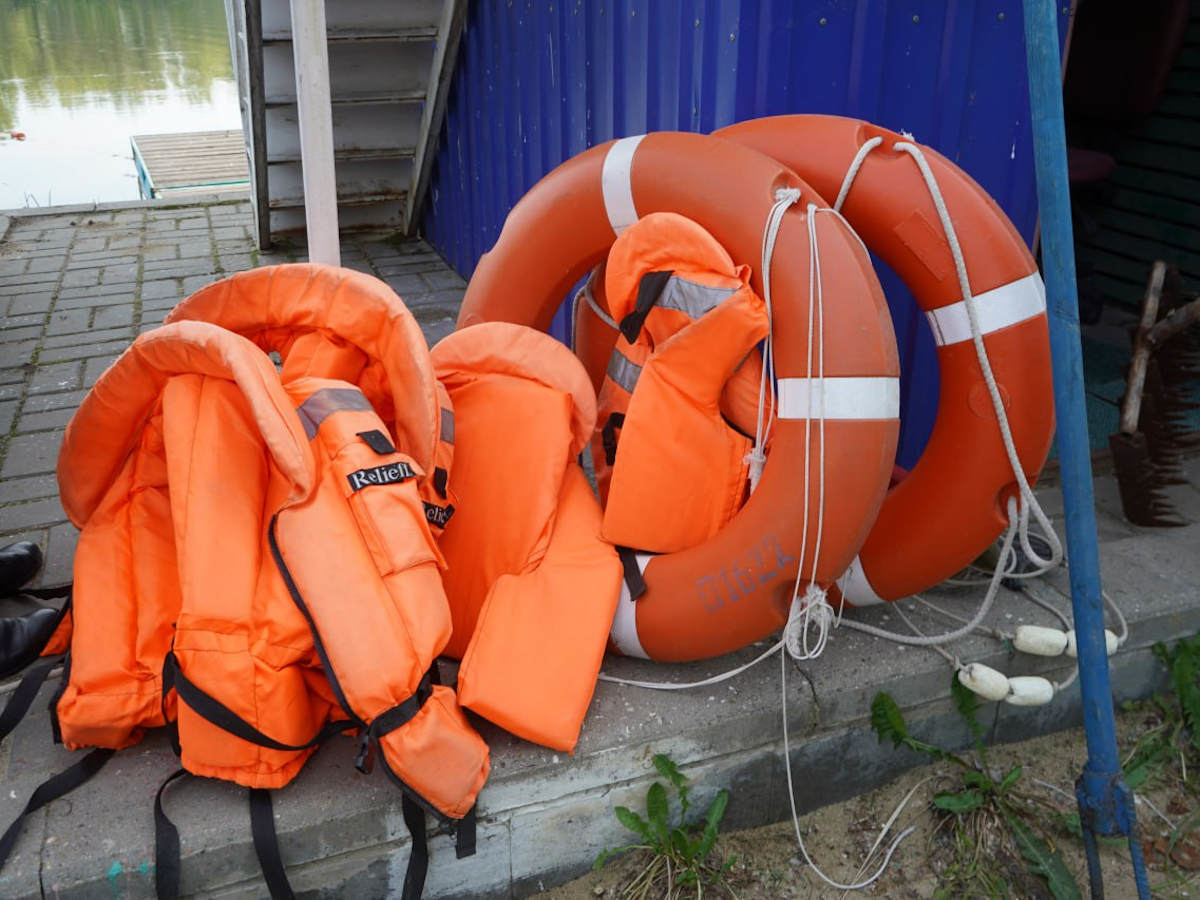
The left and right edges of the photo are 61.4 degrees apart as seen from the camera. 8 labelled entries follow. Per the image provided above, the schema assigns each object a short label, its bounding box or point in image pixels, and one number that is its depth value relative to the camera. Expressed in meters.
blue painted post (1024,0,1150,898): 1.70
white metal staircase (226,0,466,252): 4.63
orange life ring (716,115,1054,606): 2.05
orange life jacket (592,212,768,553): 2.00
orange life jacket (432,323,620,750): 1.90
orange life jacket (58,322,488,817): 1.68
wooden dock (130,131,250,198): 7.51
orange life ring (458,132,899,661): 1.91
